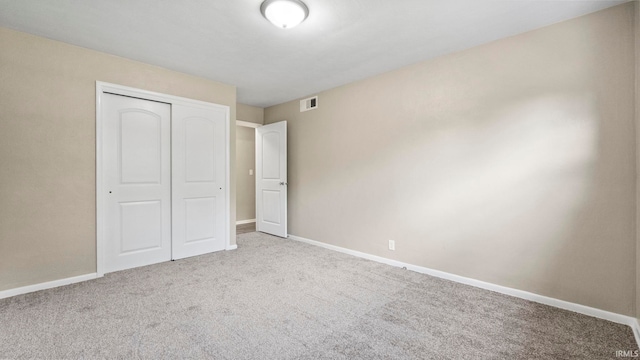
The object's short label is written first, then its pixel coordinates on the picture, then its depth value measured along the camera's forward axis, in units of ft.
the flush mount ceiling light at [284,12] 6.86
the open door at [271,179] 16.03
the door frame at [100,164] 9.91
